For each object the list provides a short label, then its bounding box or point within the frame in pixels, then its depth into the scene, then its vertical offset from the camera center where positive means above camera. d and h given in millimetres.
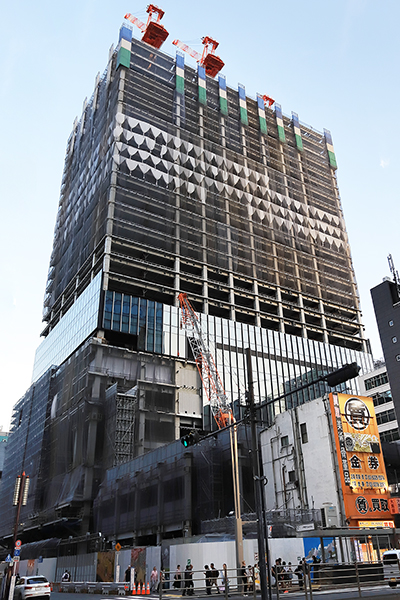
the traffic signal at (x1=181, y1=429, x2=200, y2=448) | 21500 +5152
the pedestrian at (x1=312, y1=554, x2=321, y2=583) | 28778 +296
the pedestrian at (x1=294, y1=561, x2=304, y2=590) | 23641 -121
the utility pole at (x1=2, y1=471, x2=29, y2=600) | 26797 +3227
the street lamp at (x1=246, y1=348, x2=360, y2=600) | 16438 +4006
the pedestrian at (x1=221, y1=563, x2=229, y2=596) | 21531 -373
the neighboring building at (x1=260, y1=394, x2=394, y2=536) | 41812 +8080
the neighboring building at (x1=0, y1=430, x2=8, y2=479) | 162875 +37016
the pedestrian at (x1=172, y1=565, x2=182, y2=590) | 32041 -373
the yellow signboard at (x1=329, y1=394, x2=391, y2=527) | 42500 +8546
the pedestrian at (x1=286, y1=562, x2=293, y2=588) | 32031 +244
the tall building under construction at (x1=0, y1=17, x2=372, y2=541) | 73562 +51716
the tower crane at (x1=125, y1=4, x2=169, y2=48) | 112688 +106169
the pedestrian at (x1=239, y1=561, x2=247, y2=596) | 28823 +80
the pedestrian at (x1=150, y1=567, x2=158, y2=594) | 33500 -246
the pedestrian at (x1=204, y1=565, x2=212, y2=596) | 29000 +71
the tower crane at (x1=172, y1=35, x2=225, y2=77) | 122481 +109558
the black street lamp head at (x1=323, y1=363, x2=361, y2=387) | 16125 +5674
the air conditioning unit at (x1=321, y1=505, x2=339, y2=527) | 40875 +3997
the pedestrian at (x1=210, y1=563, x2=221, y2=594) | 28797 +16
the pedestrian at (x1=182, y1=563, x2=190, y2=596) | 31753 +55
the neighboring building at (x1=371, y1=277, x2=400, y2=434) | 79381 +36069
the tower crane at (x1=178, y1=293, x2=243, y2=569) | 80000 +31449
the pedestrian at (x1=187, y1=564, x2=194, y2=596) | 28264 -312
